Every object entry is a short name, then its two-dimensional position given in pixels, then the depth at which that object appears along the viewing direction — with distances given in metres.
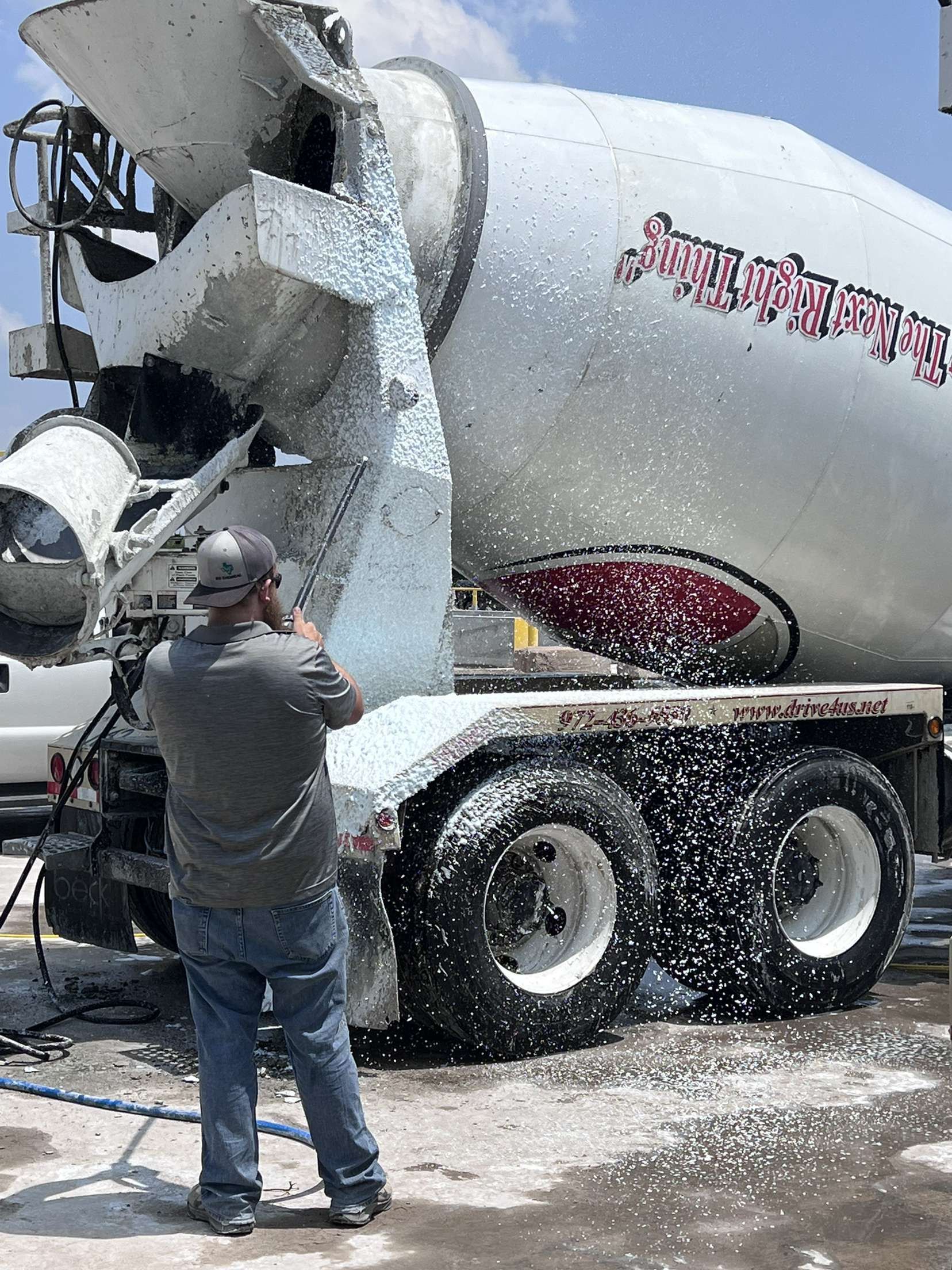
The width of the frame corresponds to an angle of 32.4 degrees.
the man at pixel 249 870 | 4.27
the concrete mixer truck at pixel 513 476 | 6.06
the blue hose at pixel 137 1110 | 5.00
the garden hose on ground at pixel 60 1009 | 6.25
